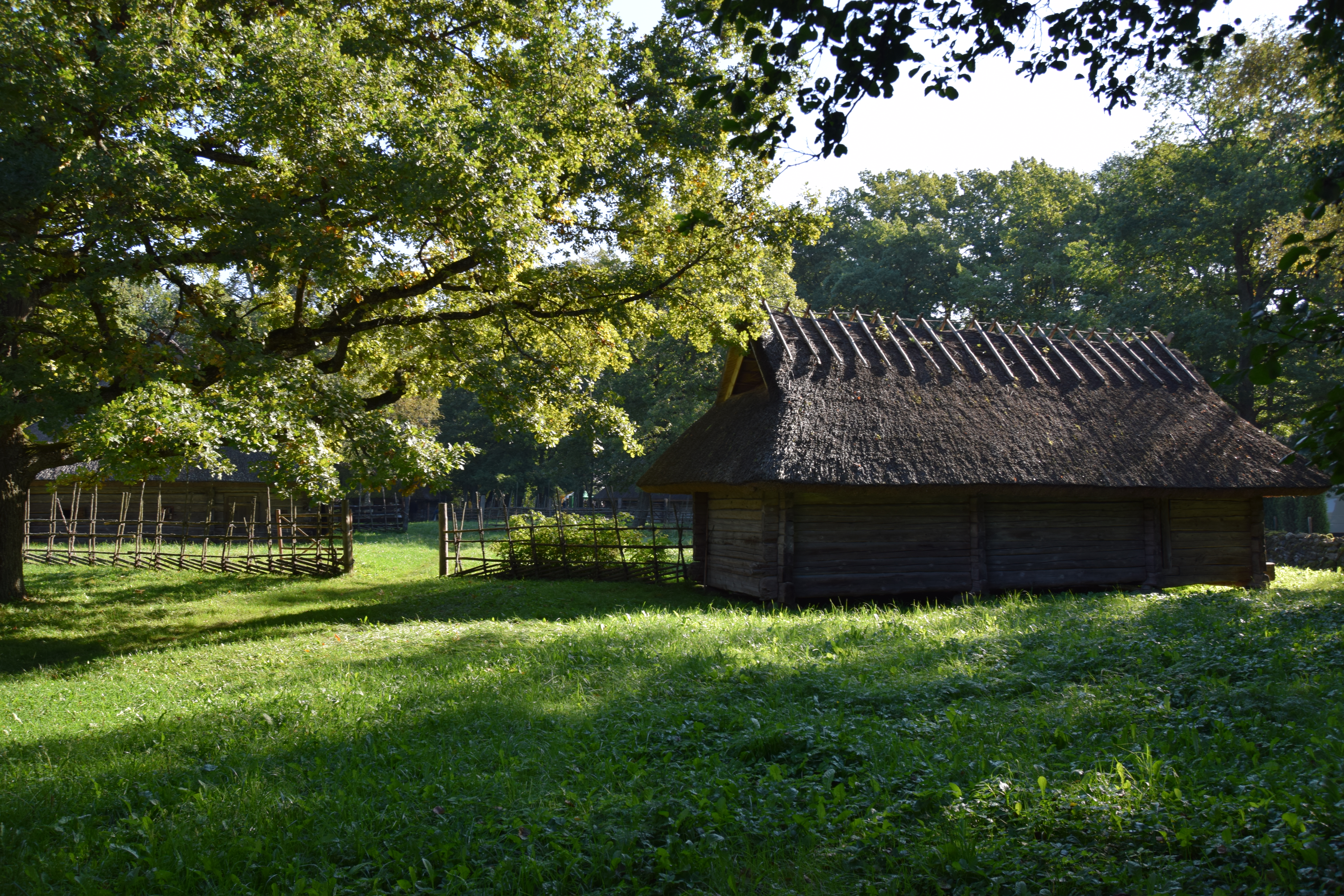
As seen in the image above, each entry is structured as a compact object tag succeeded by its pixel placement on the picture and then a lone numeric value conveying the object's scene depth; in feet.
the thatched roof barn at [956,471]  45.60
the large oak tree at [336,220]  29.94
